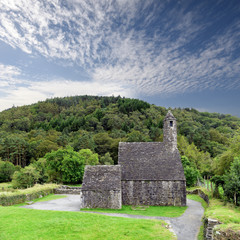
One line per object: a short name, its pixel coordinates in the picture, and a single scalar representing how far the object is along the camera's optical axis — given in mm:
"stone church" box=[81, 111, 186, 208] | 24203
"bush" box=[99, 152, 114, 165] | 59247
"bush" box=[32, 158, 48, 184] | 41181
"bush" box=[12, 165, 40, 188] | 35031
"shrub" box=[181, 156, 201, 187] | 42688
